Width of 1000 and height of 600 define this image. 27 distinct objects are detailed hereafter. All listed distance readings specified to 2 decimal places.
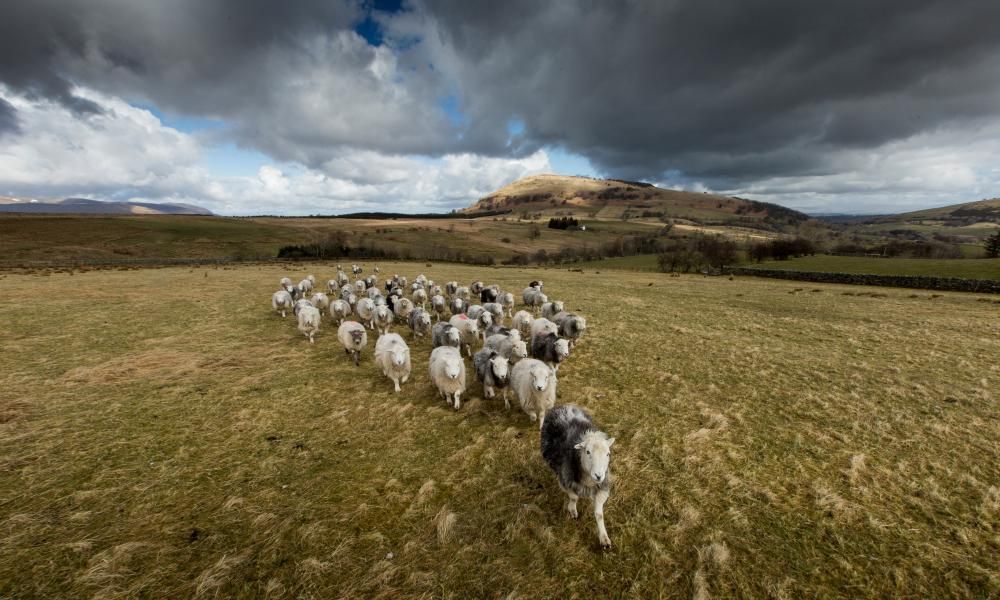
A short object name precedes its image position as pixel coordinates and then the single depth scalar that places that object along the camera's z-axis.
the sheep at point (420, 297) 23.53
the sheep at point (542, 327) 13.48
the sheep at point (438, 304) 20.11
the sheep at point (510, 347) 11.77
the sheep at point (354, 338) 13.27
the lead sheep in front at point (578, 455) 5.43
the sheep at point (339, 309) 18.86
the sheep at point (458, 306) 19.08
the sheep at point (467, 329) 14.47
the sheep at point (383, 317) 16.62
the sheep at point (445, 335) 12.69
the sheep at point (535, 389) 8.71
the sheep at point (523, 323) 17.75
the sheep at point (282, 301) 20.38
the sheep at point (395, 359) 10.92
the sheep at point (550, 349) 11.73
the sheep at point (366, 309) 17.41
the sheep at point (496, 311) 17.75
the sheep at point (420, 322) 16.20
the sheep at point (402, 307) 19.41
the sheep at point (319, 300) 21.16
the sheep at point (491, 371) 9.83
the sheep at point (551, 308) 18.26
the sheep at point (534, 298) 23.38
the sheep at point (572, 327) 14.89
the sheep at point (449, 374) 9.81
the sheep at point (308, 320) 15.81
